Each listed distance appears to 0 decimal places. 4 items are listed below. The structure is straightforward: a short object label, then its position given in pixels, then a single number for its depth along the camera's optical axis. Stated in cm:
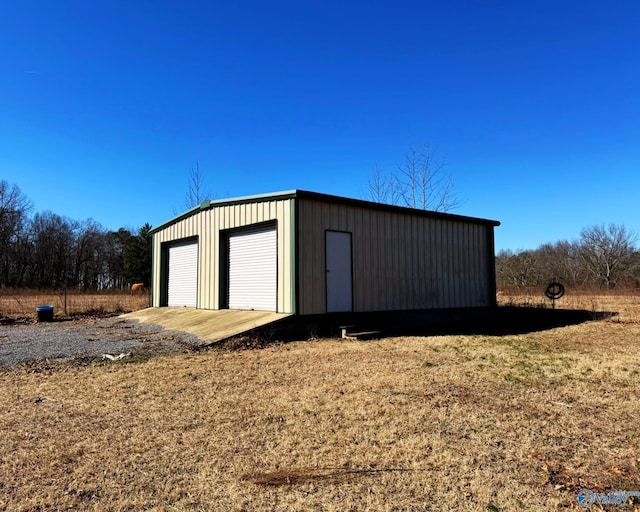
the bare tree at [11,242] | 3956
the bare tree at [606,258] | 3969
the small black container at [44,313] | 1325
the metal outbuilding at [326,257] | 986
